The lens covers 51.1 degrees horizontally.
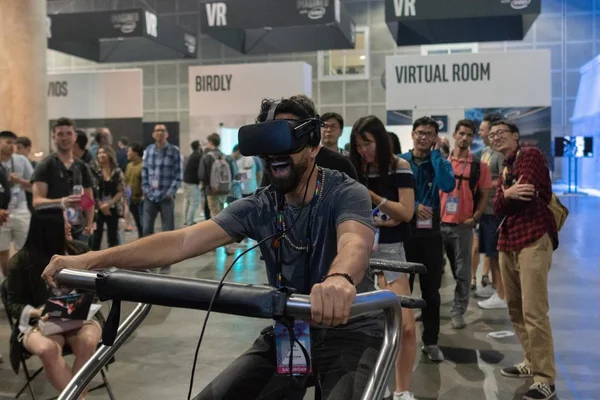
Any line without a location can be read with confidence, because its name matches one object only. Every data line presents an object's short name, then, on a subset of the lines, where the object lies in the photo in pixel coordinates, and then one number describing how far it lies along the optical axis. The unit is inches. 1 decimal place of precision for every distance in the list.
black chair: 127.4
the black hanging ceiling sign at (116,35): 500.4
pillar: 364.8
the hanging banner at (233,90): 423.5
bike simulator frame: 50.3
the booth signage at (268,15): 445.1
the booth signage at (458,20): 397.7
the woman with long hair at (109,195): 269.4
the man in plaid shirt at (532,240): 133.8
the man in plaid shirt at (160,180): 294.4
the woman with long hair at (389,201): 132.7
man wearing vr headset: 67.1
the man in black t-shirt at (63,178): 191.8
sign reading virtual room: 375.6
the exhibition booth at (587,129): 681.0
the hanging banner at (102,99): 440.8
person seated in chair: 123.2
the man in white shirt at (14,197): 217.0
